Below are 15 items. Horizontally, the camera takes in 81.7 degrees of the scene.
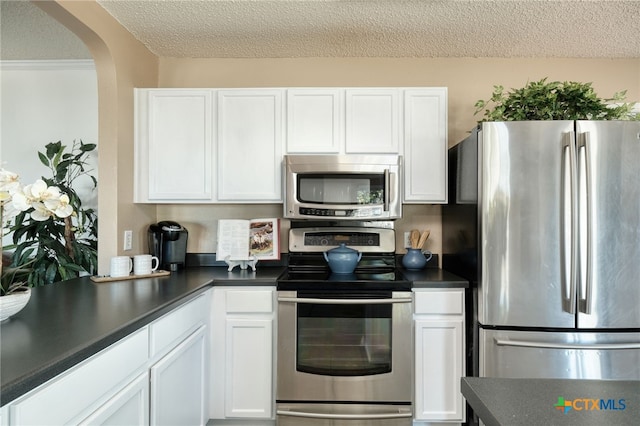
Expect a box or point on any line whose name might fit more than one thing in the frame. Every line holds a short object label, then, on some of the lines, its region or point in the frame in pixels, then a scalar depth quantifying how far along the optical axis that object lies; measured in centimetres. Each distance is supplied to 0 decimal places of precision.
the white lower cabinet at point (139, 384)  93
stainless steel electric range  207
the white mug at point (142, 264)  217
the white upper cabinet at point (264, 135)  238
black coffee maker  248
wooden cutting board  201
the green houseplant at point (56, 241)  229
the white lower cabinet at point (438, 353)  209
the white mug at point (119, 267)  209
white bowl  117
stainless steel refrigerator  185
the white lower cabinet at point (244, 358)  213
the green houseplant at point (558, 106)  198
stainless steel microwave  231
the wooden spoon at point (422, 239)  258
